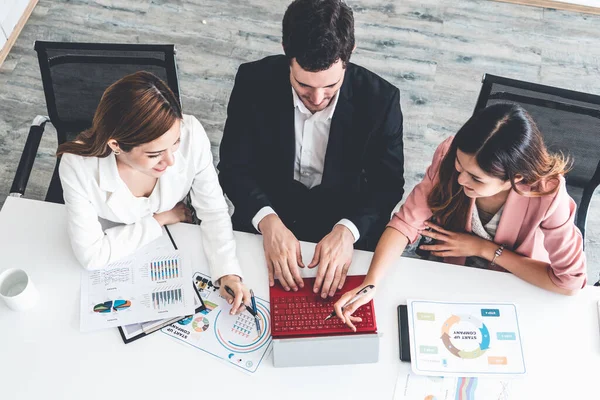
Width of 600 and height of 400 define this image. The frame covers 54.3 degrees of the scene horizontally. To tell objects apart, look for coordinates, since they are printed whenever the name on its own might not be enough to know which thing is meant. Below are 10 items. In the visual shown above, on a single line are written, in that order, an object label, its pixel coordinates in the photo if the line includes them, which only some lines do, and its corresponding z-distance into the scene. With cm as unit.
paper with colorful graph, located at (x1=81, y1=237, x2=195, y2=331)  157
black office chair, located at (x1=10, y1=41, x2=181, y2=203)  187
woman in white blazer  148
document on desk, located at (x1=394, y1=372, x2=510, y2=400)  148
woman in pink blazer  151
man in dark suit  156
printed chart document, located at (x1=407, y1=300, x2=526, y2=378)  151
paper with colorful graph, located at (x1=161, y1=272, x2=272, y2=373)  153
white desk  148
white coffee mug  153
